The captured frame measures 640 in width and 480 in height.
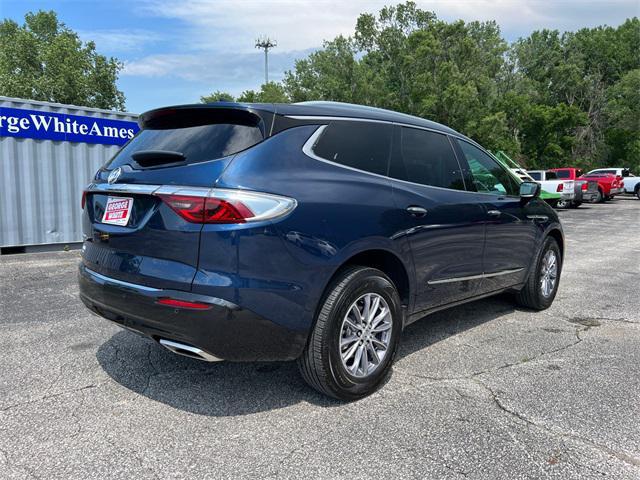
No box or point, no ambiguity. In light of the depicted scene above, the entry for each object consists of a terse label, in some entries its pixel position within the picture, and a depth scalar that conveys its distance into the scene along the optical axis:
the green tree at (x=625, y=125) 44.41
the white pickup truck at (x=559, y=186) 21.48
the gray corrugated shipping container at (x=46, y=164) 8.92
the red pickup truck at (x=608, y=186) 27.00
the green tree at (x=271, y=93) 46.52
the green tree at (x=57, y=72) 38.31
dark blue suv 2.64
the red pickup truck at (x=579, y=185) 22.45
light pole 61.50
